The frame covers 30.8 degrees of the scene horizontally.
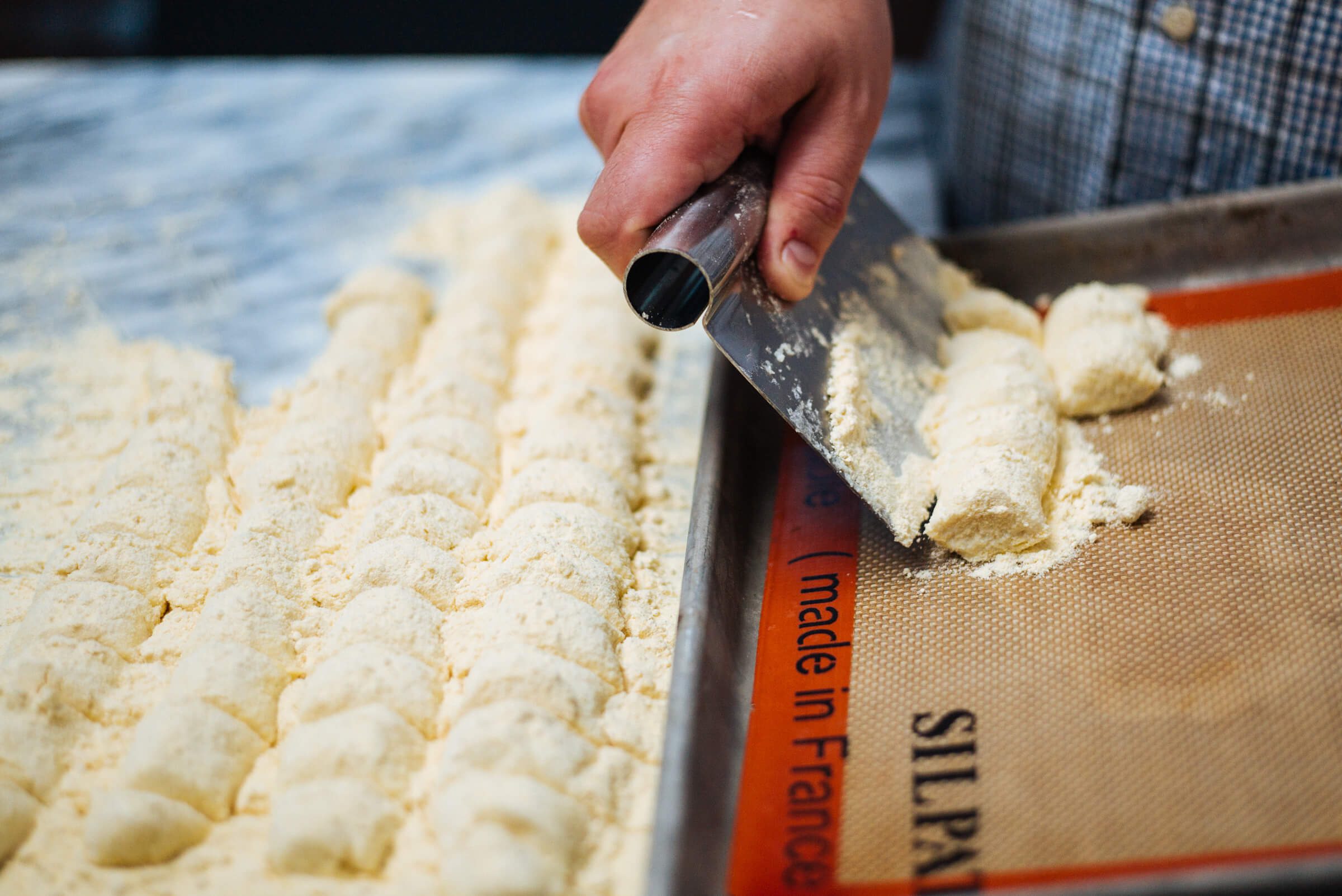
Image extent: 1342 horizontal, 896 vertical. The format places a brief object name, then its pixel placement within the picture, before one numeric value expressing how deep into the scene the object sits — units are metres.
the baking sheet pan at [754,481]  0.57
